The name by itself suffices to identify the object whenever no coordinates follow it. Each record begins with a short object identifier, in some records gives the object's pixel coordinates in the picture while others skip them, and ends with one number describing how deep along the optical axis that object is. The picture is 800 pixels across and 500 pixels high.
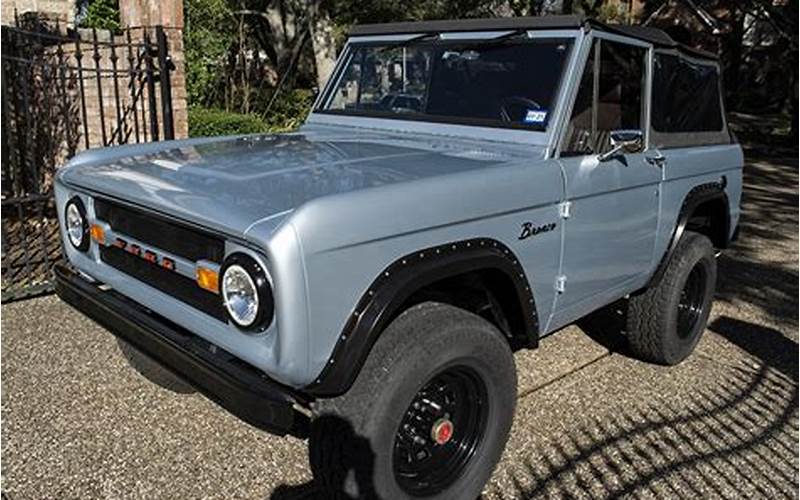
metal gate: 5.48
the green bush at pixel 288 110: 9.55
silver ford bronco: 2.32
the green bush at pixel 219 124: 7.92
